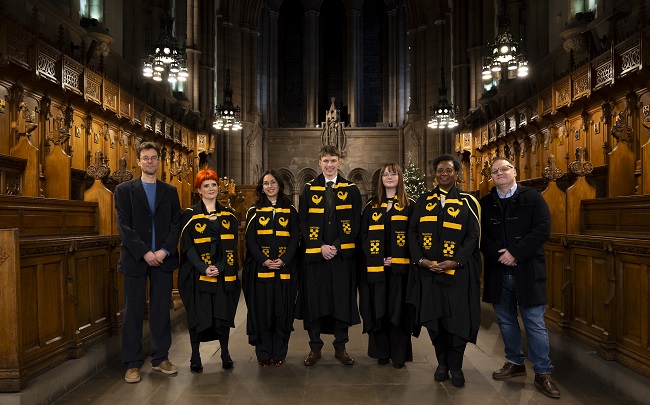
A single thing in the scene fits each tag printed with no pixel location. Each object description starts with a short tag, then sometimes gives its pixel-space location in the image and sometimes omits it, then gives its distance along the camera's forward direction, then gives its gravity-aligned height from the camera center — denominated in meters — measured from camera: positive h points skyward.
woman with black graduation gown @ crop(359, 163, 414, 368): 4.57 -0.60
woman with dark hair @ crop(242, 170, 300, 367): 4.75 -0.68
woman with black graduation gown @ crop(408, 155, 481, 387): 4.14 -0.55
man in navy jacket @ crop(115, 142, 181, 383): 4.36 -0.45
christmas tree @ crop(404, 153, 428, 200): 18.86 +0.68
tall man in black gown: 4.73 -0.46
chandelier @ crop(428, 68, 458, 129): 18.05 +3.18
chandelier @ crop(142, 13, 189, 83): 11.73 +3.46
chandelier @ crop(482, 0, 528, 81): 11.73 +3.46
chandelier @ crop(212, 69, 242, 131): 18.19 +3.20
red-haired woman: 4.59 -0.61
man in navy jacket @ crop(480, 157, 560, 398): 4.05 -0.54
